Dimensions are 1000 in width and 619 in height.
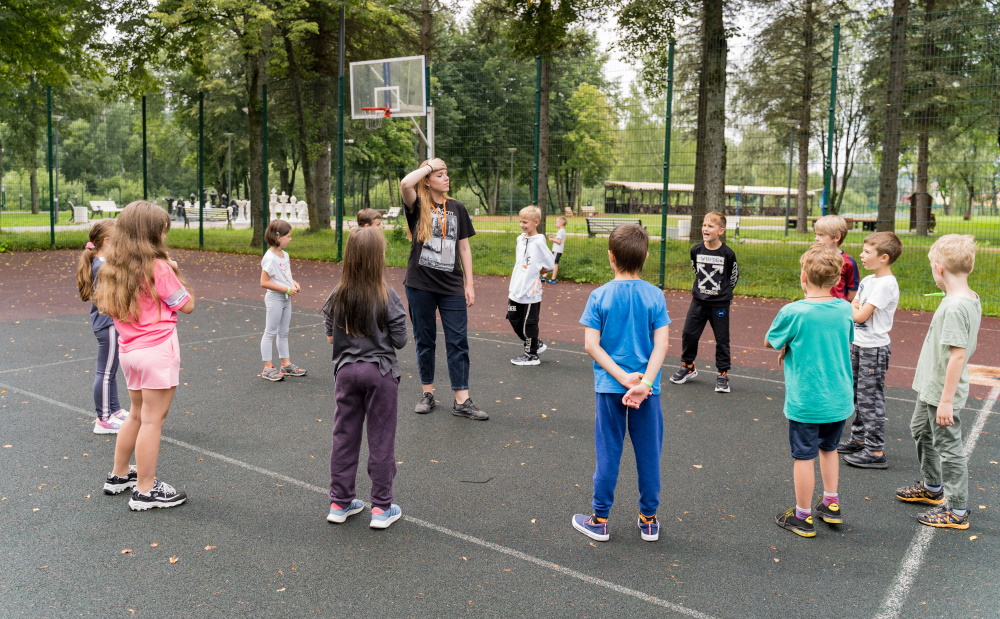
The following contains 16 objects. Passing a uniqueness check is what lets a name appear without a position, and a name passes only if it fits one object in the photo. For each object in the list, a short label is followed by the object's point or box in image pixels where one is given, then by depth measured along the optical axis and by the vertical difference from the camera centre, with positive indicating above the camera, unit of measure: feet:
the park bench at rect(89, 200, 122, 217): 130.82 +3.48
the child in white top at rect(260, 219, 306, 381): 23.27 -1.98
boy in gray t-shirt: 13.10 -2.36
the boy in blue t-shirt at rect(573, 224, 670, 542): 12.35 -2.07
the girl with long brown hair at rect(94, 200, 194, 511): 13.23 -1.53
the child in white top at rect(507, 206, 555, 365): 26.12 -1.57
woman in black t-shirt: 19.53 -1.32
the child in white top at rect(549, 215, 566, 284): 43.37 -0.33
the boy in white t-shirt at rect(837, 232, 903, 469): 16.38 -2.38
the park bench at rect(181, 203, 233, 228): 111.24 +2.18
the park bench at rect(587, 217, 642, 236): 56.18 +0.69
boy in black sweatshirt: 23.00 -1.36
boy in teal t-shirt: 12.88 -2.20
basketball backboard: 54.54 +10.52
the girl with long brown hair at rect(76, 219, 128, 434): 16.63 -2.90
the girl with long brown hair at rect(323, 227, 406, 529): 12.90 -2.31
